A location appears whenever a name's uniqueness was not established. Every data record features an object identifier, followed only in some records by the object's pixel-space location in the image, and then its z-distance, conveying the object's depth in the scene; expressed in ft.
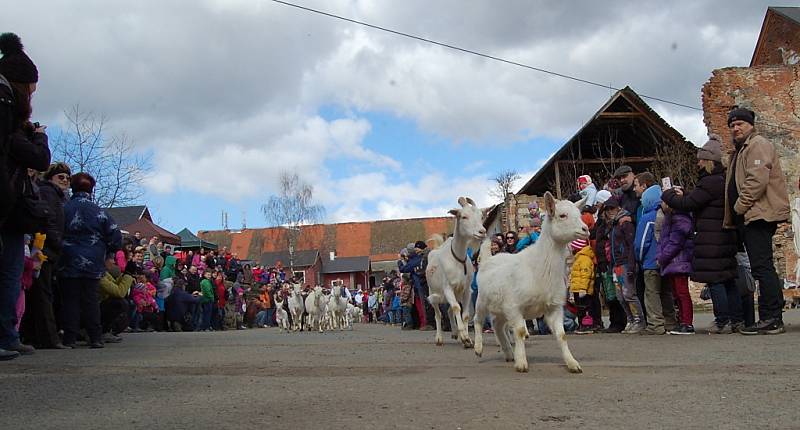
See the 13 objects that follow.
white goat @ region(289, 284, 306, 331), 77.36
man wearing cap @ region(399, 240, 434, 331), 53.31
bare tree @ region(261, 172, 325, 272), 275.45
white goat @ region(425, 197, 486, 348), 32.55
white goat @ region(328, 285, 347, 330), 80.48
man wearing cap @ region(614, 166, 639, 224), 35.96
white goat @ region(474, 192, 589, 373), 21.01
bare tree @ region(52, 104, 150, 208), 94.67
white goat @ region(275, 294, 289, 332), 76.69
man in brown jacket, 27.68
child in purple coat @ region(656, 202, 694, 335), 32.35
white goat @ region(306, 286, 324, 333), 75.97
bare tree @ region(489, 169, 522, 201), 183.62
